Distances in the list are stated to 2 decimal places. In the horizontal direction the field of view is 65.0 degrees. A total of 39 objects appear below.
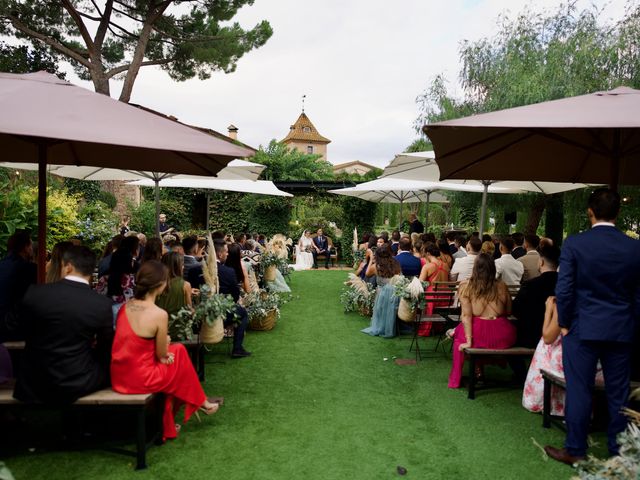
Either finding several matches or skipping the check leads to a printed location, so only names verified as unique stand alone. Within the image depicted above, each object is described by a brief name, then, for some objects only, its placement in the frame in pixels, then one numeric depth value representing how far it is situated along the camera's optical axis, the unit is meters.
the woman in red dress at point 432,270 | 7.37
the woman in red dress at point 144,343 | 3.52
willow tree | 11.01
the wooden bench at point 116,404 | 3.37
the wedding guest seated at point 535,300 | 4.74
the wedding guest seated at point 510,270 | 6.93
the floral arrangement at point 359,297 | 8.89
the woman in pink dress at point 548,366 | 3.96
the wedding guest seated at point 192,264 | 5.91
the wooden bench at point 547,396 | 4.03
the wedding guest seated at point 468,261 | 6.89
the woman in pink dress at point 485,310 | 5.02
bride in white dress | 16.61
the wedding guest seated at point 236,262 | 6.89
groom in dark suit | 16.95
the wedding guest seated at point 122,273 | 5.45
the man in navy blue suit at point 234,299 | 6.12
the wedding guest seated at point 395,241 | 10.90
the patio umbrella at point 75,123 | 2.96
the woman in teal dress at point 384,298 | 7.54
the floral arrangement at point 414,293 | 6.52
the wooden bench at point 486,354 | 4.84
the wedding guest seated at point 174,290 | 4.95
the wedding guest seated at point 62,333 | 3.25
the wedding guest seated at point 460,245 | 9.09
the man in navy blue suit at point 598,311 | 3.28
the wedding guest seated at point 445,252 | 7.87
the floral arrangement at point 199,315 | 4.91
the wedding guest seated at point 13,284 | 4.21
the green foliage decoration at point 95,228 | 9.88
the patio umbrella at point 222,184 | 9.52
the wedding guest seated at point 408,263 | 8.10
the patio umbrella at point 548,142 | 3.25
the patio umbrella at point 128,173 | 7.66
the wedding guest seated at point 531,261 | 7.11
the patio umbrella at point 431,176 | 7.67
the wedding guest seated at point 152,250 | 5.36
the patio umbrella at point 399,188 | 10.62
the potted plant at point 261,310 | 7.45
